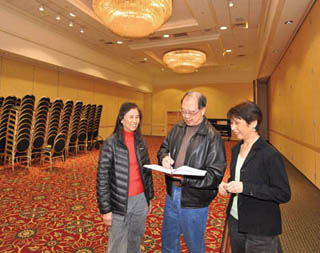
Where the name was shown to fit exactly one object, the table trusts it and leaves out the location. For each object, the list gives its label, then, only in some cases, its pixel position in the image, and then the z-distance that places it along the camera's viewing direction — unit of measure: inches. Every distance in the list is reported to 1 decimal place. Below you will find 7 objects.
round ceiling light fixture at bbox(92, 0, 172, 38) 201.3
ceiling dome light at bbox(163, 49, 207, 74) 409.1
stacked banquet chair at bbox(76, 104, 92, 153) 362.1
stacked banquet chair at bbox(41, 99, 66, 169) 259.8
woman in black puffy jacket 67.8
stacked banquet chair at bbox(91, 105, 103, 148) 410.9
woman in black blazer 51.6
